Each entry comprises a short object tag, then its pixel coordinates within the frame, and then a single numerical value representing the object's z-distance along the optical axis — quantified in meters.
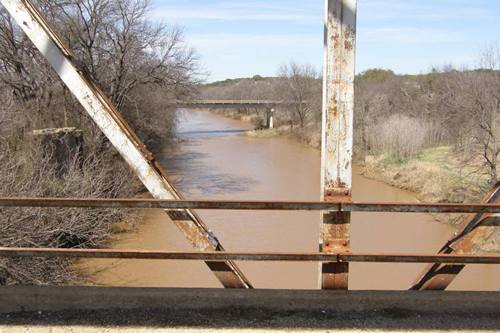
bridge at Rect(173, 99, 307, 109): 61.01
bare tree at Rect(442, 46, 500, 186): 21.65
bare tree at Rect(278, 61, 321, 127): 52.94
